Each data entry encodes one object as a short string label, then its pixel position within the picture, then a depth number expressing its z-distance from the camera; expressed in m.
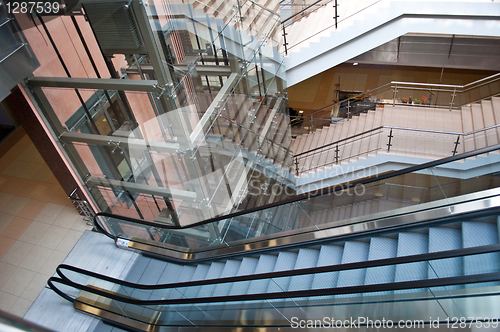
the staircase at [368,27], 6.42
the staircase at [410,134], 7.39
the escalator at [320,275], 2.60
